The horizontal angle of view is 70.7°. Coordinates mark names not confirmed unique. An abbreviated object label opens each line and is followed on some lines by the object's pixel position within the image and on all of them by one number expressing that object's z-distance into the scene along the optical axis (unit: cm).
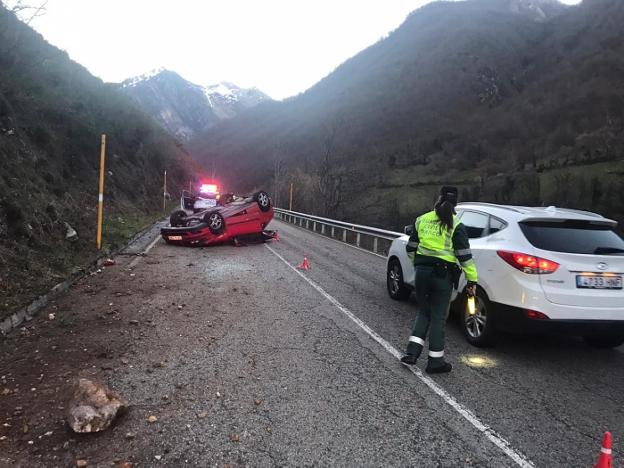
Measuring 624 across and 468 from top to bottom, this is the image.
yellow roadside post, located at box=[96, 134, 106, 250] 1102
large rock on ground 327
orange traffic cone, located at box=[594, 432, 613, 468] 266
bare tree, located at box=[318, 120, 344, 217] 3231
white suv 470
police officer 465
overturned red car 1364
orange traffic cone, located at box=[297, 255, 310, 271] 1070
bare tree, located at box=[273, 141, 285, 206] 4734
